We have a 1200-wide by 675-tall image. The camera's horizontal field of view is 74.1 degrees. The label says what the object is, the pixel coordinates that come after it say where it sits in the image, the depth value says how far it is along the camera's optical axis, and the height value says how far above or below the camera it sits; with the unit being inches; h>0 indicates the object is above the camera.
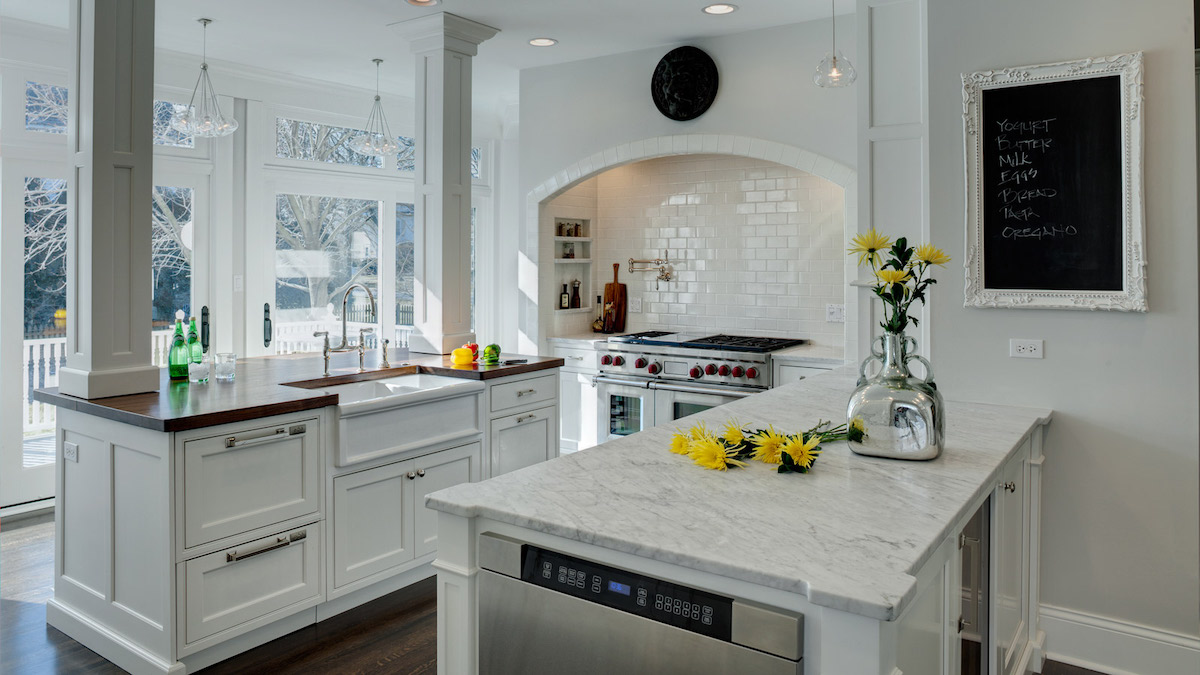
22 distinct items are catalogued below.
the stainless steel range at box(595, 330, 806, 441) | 196.5 -8.0
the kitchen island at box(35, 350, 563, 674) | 109.3 -25.3
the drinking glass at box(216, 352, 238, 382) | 140.8 -4.2
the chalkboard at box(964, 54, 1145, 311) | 108.8 +22.8
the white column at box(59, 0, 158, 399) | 119.3 +22.3
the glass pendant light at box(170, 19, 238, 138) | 168.4 +47.1
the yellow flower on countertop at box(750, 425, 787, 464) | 83.2 -10.9
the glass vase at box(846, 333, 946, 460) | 83.0 -7.1
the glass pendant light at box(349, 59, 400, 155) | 202.5 +51.2
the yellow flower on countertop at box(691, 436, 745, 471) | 81.4 -11.5
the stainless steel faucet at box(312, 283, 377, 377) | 153.8 -1.0
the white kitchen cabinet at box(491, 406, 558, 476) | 164.4 -20.7
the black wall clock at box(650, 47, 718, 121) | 202.1 +67.1
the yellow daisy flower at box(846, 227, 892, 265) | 84.0 +10.7
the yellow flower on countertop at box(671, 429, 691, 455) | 87.4 -11.1
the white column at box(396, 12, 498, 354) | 183.5 +38.4
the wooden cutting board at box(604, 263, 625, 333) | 249.3 +10.6
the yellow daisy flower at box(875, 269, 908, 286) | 81.8 +7.1
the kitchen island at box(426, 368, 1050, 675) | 53.5 -15.2
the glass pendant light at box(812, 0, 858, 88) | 143.9 +49.4
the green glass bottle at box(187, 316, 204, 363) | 137.8 -0.9
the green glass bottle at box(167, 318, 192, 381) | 136.7 -2.5
